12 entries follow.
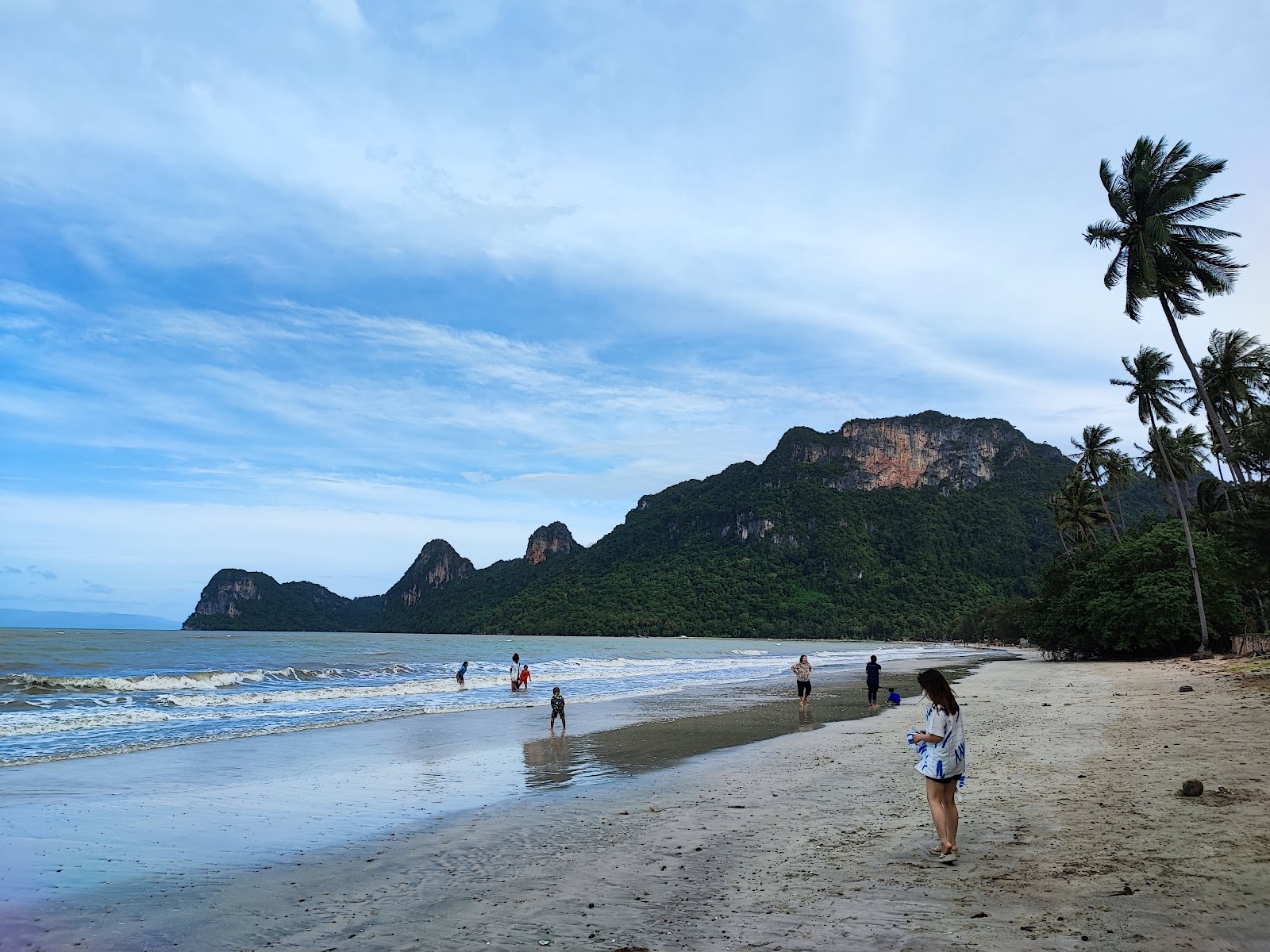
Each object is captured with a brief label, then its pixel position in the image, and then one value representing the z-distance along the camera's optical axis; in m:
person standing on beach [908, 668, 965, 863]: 6.45
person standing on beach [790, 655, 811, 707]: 21.14
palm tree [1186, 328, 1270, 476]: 33.81
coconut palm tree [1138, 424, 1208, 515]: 44.94
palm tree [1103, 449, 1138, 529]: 51.16
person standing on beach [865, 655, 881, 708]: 22.14
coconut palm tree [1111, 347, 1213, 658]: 37.88
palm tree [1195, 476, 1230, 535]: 45.09
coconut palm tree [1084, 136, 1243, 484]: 23.34
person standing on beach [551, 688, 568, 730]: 17.70
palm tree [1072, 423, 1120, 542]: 51.47
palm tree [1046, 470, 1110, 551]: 53.34
